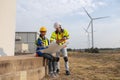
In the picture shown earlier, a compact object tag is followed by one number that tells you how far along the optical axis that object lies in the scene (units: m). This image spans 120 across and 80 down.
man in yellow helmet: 2.71
